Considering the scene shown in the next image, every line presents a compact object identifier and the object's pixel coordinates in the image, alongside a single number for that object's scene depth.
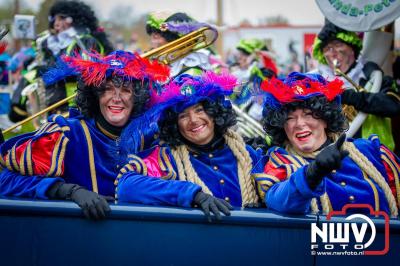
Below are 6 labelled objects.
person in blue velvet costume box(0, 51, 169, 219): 3.77
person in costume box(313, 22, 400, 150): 5.43
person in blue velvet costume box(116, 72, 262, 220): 3.62
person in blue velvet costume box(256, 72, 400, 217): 3.62
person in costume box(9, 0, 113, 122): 7.31
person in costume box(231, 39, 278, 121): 8.20
